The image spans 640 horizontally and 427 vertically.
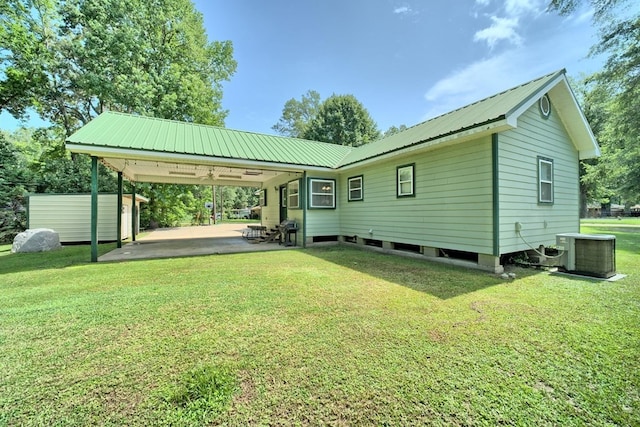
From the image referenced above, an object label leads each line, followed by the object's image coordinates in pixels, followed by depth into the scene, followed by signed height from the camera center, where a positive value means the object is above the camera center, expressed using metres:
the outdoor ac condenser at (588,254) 5.04 -0.75
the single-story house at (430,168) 5.72 +1.42
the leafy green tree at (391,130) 35.72 +11.71
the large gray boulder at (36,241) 8.70 -0.91
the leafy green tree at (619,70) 9.30 +5.51
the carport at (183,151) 7.01 +1.96
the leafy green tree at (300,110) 34.16 +13.72
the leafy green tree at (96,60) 14.40 +9.14
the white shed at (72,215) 10.43 -0.02
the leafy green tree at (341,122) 25.52 +9.21
